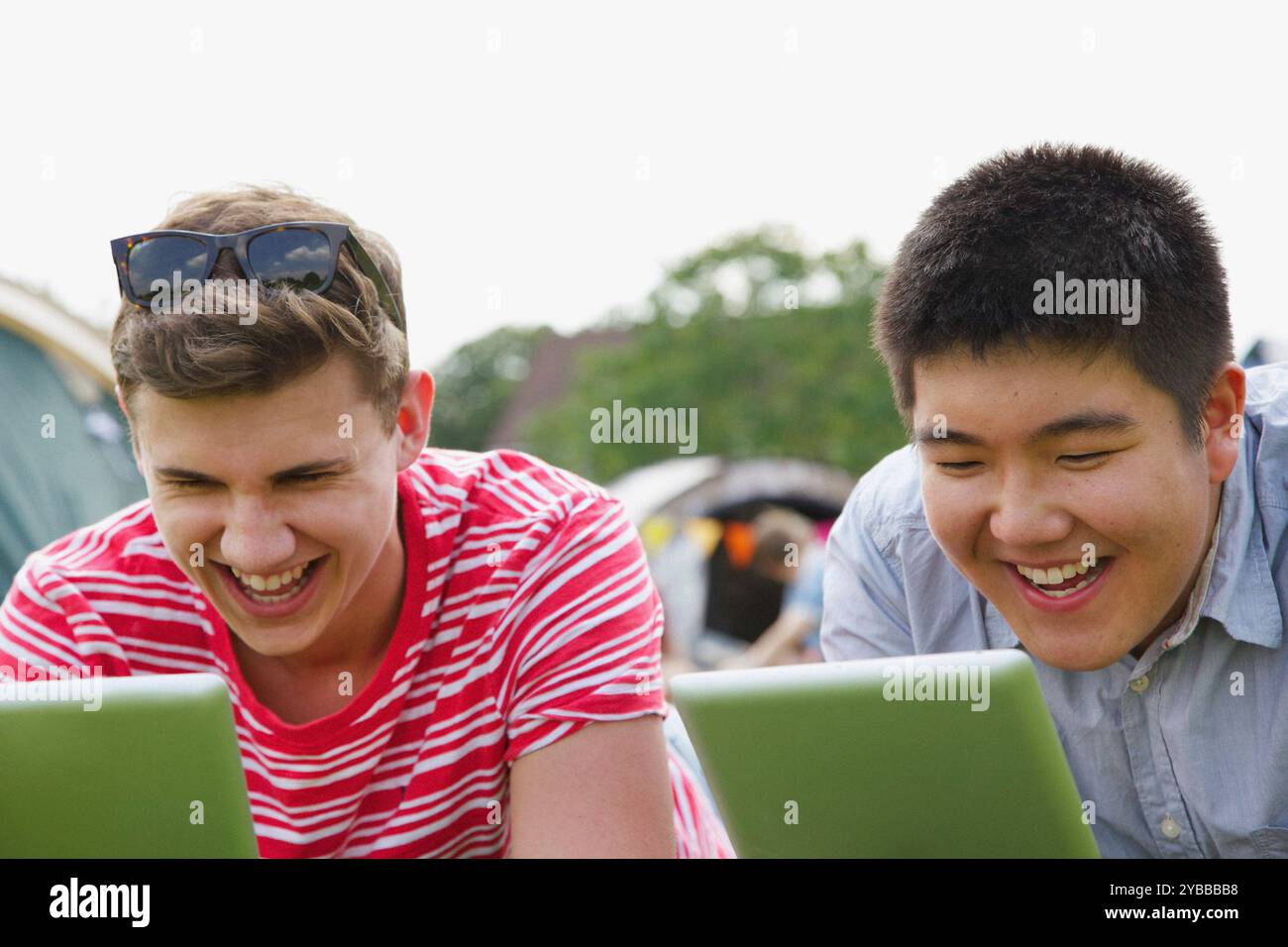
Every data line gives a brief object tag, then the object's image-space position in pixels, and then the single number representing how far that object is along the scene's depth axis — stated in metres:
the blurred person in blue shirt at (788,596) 7.88
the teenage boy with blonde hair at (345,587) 1.87
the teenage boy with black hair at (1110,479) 1.75
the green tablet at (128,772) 1.44
